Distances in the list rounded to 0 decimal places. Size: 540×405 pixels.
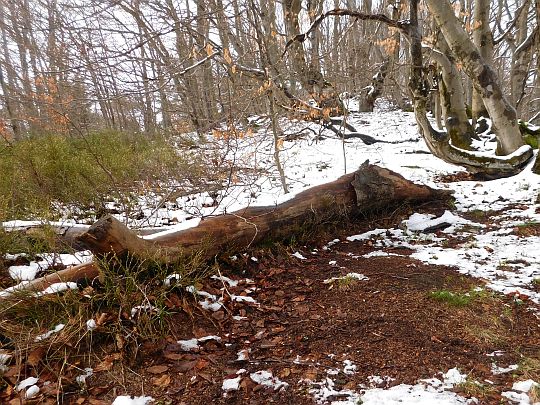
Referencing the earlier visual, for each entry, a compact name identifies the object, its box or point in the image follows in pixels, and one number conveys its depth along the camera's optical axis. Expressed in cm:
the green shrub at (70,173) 470
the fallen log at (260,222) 259
